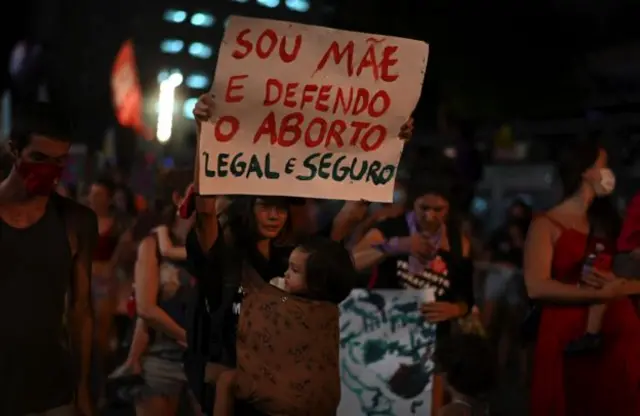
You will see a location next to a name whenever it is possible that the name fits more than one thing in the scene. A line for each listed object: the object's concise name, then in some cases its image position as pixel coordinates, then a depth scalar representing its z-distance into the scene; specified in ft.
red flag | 52.75
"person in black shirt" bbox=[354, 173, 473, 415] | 17.01
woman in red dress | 15.84
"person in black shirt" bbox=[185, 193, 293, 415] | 13.29
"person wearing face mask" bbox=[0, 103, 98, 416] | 12.17
